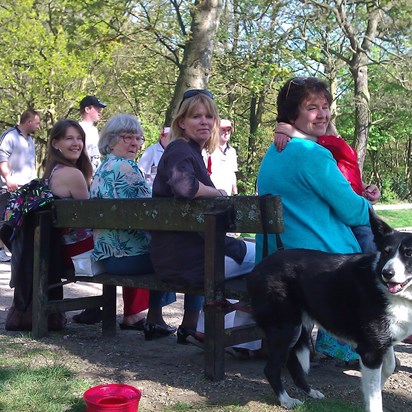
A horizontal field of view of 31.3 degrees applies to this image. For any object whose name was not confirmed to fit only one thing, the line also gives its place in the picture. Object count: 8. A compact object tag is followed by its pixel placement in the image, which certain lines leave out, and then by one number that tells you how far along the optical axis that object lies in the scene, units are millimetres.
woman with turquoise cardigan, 4527
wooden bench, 4570
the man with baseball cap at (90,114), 10125
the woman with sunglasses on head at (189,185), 4789
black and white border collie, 3785
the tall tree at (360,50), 24516
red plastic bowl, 3625
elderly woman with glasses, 5578
